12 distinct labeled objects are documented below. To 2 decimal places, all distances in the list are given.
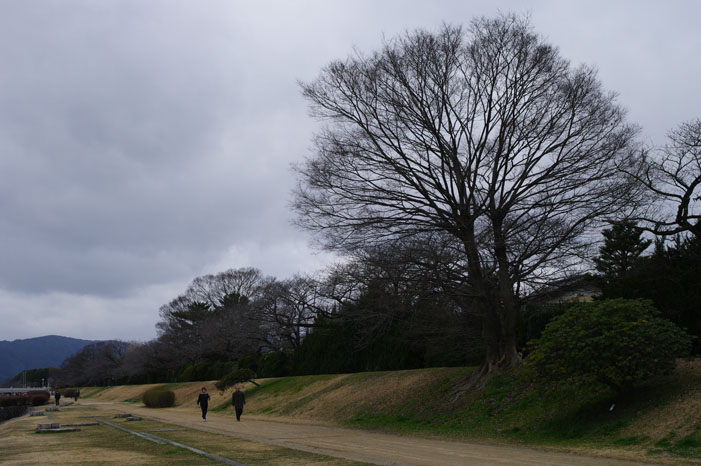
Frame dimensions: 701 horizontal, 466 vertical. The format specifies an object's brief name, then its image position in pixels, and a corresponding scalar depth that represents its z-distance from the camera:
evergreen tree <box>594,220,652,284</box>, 20.23
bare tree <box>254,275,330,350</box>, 45.34
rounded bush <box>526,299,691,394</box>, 13.84
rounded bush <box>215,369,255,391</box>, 36.84
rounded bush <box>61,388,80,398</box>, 68.25
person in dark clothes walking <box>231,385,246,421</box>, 26.14
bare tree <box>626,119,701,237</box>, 17.16
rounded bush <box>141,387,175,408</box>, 45.47
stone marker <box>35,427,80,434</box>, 21.18
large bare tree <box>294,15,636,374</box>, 20.09
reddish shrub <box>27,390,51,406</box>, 55.94
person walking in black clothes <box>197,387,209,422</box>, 26.88
